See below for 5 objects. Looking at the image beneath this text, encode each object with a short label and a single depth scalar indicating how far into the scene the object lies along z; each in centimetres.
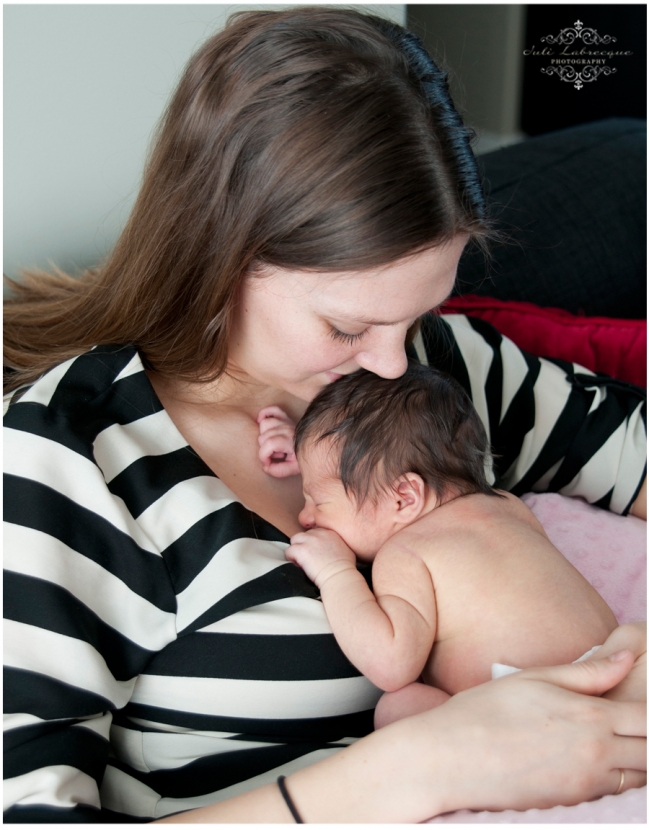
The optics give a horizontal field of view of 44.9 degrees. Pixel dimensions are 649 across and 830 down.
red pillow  164
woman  79
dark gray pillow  176
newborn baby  96
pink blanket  122
